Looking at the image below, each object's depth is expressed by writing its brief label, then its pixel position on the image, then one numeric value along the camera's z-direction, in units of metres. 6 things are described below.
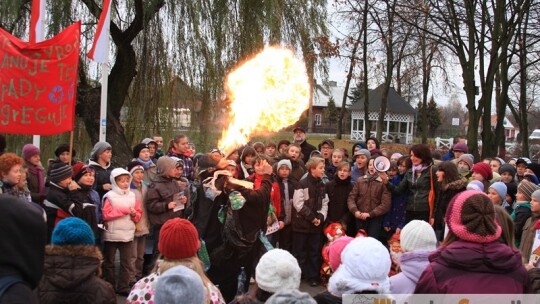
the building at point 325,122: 56.12
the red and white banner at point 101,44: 9.45
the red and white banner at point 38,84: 7.68
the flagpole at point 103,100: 9.27
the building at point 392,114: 50.06
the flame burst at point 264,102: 7.57
